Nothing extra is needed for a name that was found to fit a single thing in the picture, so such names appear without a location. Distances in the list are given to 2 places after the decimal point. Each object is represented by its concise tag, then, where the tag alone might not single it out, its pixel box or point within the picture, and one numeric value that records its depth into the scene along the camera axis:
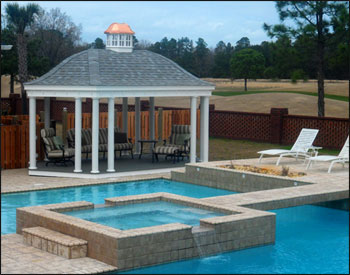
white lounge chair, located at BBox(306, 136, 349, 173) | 15.18
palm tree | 33.53
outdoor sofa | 18.17
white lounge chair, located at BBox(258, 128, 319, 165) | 16.83
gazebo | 16.25
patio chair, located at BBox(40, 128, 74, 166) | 17.27
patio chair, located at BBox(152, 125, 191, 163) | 18.36
